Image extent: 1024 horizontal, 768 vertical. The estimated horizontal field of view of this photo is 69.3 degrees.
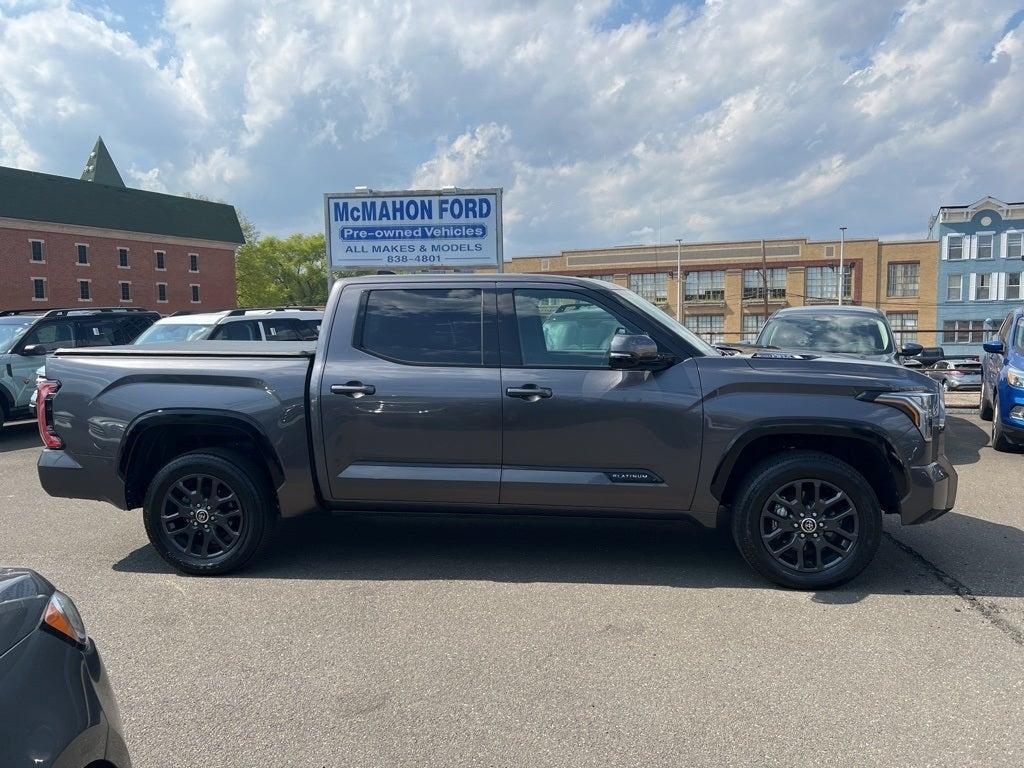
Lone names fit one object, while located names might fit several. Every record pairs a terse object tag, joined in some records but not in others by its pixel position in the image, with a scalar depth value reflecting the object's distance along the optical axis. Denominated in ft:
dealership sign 52.11
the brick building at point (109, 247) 196.34
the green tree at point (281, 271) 272.92
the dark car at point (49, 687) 5.19
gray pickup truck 14.17
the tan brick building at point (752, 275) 181.88
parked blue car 26.68
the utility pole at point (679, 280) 185.78
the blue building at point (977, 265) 163.73
